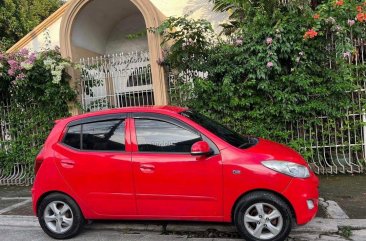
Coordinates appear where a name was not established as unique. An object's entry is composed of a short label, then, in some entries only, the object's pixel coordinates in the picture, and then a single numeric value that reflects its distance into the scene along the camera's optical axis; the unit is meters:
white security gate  9.34
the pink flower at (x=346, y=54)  7.42
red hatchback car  4.75
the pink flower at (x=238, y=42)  8.04
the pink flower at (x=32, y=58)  8.94
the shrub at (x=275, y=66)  7.65
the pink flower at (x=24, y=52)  9.19
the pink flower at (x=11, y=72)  8.93
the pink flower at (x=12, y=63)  8.92
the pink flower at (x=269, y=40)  7.66
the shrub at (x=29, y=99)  9.04
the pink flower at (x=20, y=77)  8.90
